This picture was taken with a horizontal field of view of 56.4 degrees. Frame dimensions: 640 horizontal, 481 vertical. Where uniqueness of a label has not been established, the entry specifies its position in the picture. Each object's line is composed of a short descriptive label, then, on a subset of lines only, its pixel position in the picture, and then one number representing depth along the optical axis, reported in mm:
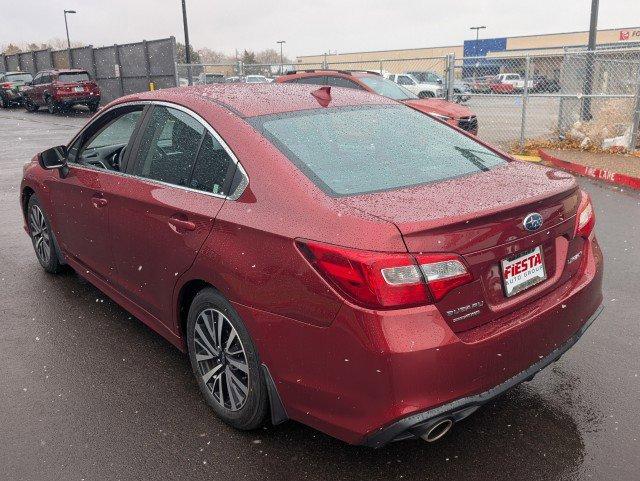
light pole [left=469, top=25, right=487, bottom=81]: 13516
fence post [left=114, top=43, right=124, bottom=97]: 26375
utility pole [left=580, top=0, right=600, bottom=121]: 11336
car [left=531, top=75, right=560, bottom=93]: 12037
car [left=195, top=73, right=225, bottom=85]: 22795
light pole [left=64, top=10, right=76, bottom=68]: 56562
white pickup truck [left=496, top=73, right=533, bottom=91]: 12345
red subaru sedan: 2258
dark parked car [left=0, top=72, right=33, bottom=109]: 31266
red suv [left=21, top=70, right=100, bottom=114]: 25469
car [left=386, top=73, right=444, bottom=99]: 28303
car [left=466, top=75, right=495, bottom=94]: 13580
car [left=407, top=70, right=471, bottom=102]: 14117
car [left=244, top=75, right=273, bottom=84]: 24022
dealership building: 12141
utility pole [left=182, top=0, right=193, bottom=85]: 26103
